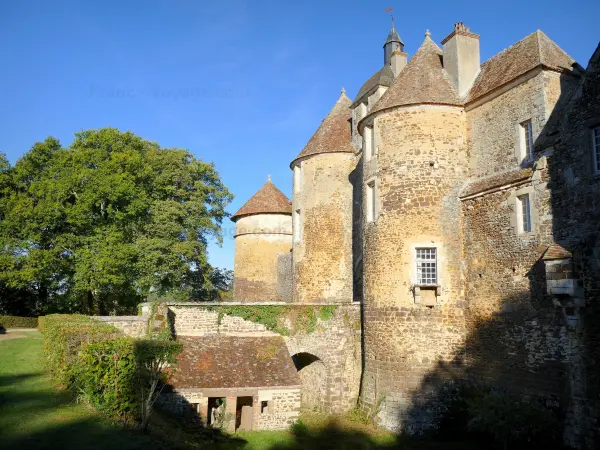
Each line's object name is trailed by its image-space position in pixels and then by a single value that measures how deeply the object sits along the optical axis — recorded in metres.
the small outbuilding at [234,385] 16.67
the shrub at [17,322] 25.52
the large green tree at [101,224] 25.06
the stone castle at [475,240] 12.29
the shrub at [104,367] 10.62
